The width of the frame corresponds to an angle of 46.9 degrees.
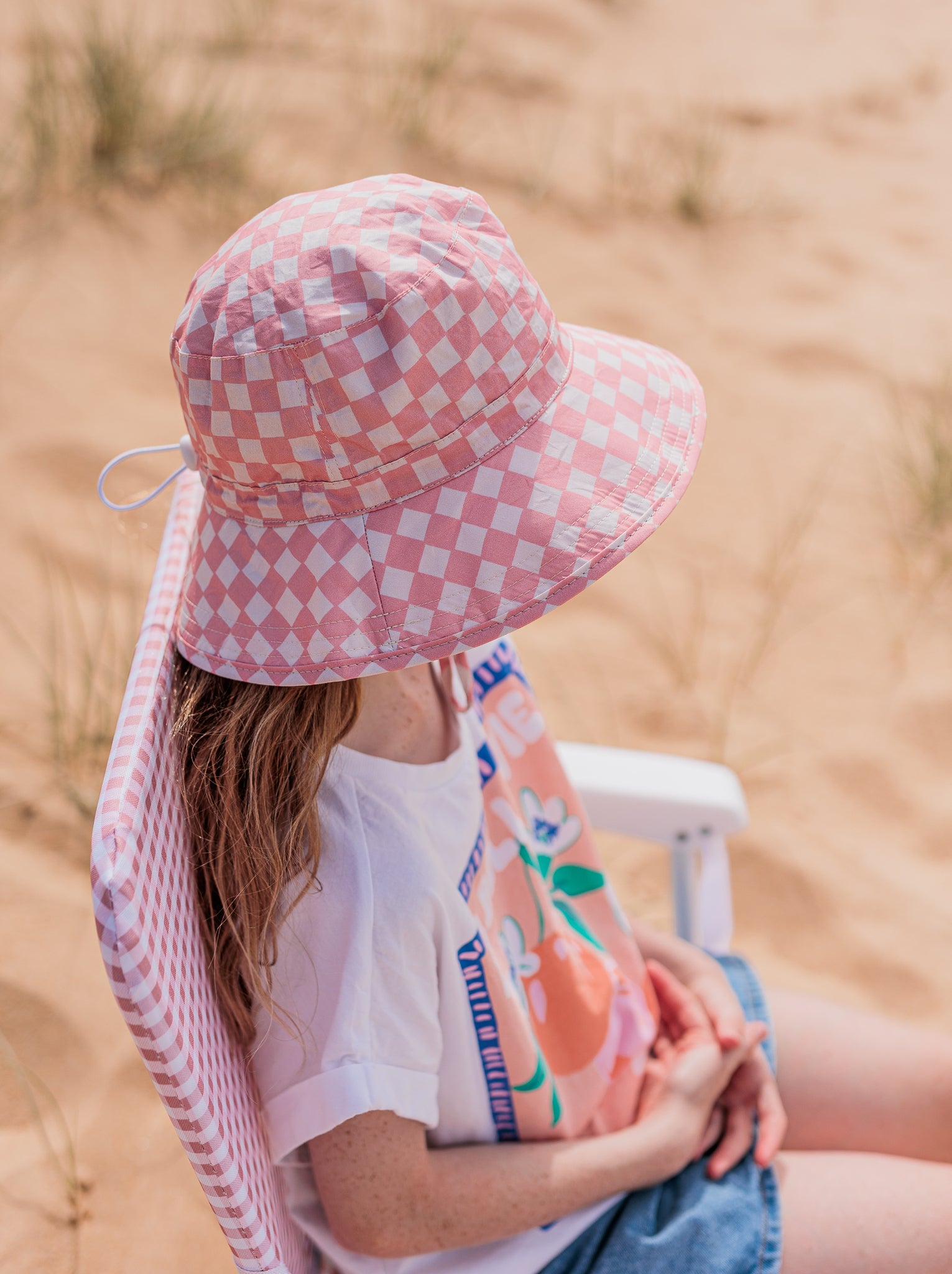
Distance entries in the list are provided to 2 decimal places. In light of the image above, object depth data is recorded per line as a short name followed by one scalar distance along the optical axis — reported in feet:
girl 2.93
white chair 2.58
